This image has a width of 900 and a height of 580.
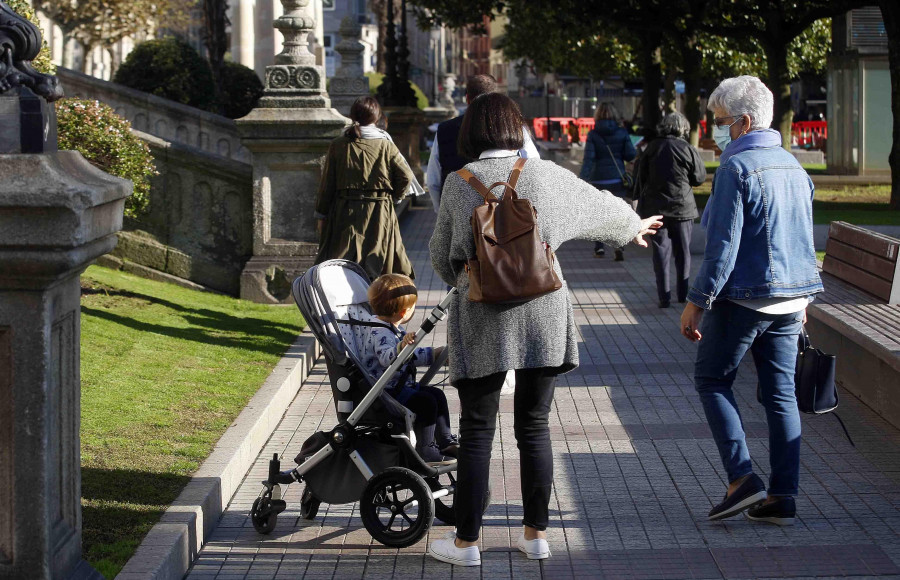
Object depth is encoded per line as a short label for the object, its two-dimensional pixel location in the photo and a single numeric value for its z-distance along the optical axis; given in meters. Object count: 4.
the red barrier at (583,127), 53.47
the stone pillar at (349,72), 22.48
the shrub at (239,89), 23.69
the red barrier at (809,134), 45.29
